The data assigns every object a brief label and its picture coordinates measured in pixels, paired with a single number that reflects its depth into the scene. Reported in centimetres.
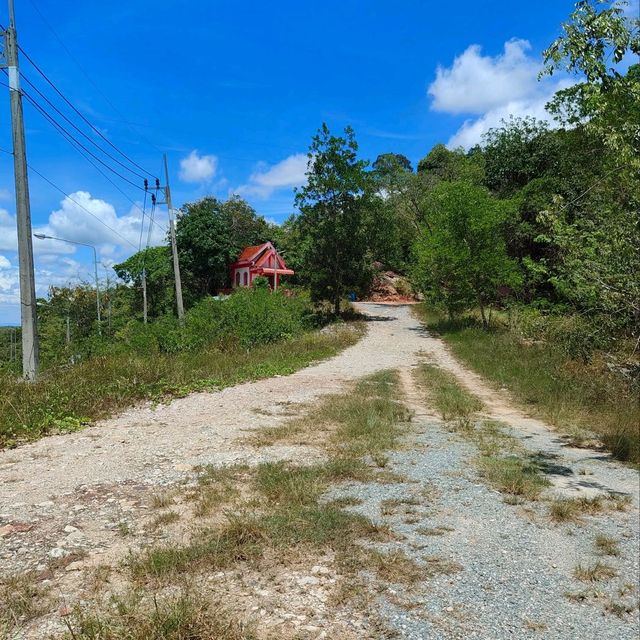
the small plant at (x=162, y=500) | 446
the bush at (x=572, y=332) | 856
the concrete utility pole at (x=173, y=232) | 2338
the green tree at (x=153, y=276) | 4119
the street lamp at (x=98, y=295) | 3384
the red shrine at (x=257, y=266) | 3909
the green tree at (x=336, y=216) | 2483
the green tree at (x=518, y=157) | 2655
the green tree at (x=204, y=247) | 3722
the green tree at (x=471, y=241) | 1966
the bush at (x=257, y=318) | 1766
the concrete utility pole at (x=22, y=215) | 1016
